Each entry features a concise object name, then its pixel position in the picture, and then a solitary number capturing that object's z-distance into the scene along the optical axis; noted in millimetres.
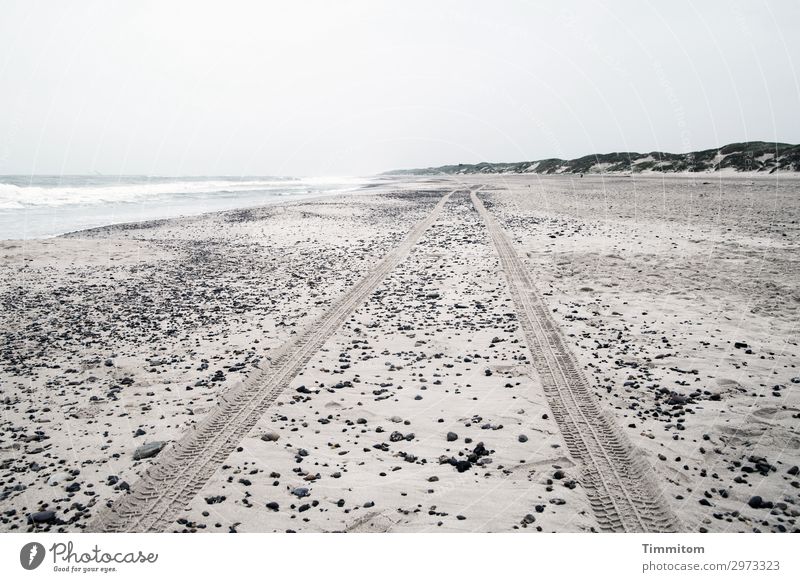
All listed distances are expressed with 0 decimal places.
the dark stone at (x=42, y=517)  4957
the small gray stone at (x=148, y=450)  6082
